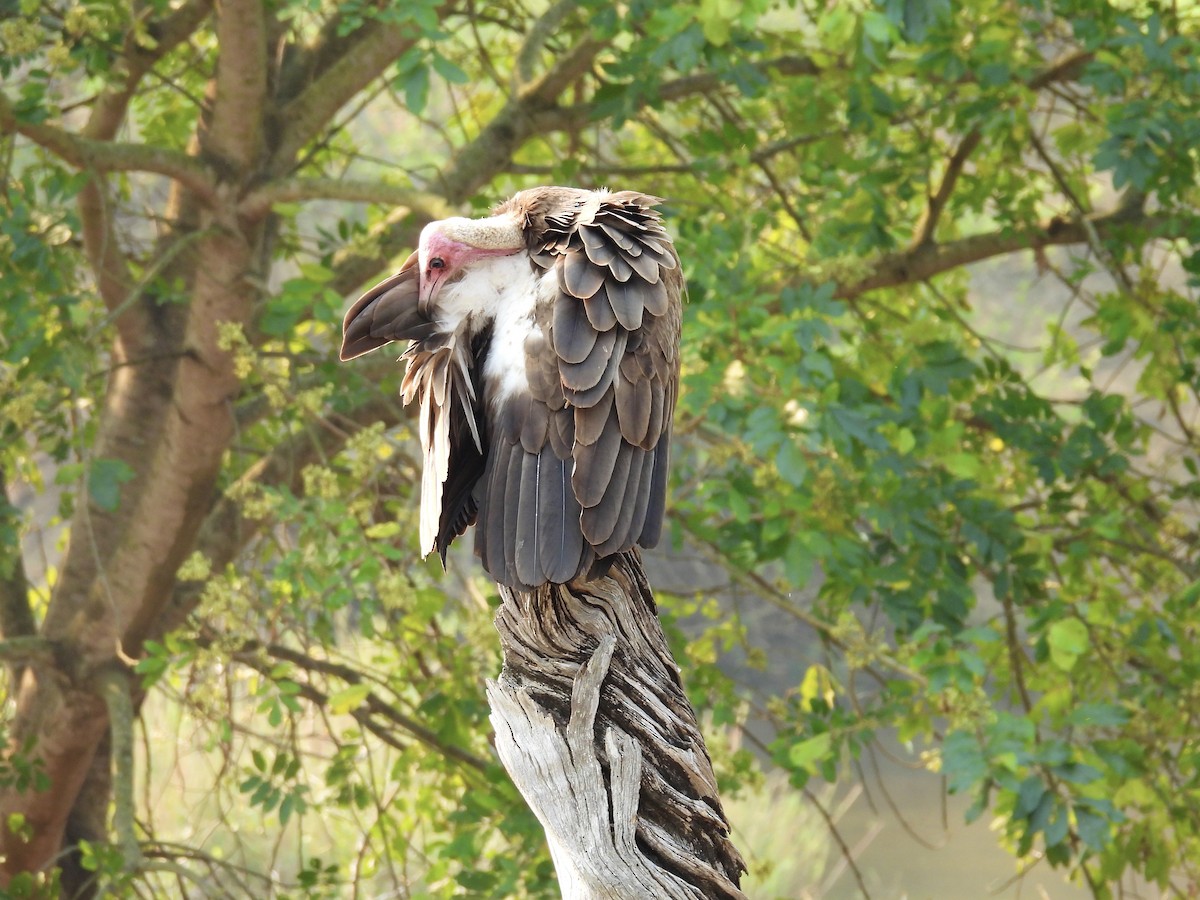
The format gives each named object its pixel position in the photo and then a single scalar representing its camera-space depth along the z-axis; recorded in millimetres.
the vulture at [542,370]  18981
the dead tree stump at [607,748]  18917
